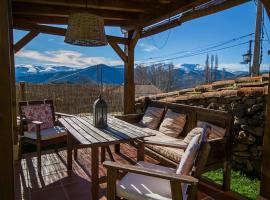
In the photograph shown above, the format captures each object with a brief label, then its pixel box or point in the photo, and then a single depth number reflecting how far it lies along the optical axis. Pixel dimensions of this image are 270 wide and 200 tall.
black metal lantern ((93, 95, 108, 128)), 2.60
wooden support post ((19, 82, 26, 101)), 4.90
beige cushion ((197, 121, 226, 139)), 2.56
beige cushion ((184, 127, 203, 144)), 2.51
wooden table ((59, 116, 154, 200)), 2.09
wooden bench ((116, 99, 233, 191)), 2.50
